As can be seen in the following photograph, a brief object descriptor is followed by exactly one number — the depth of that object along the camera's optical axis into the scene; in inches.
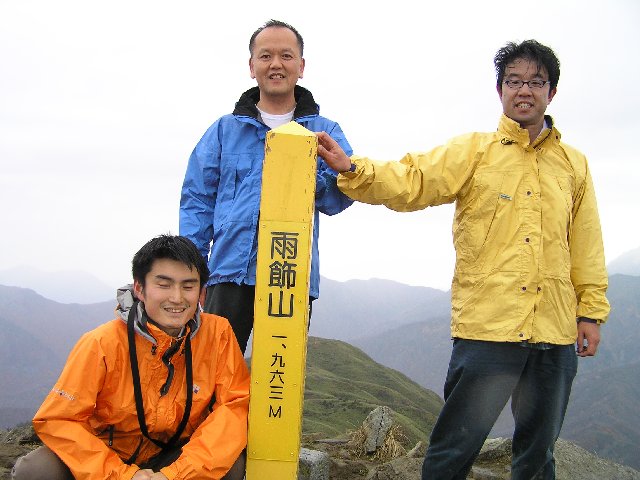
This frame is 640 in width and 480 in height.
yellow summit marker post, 143.6
